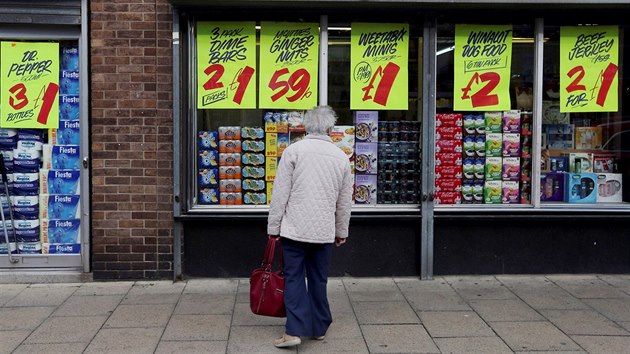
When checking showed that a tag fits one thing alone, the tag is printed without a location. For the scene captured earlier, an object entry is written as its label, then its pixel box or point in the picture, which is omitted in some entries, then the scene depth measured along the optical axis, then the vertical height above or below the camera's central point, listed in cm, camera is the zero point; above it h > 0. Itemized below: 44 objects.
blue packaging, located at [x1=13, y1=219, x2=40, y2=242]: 718 -73
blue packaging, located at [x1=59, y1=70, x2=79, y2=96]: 703 +79
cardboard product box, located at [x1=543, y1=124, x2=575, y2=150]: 747 +26
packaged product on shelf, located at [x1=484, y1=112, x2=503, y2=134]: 734 +41
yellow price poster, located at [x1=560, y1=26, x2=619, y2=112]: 722 +97
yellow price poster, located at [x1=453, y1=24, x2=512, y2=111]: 715 +96
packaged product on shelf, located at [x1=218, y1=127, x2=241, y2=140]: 720 +28
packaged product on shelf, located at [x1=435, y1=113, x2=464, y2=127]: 728 +42
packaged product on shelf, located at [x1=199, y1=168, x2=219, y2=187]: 719 -18
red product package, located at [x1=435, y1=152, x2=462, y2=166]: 735 +1
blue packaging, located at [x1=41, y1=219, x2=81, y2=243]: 720 -73
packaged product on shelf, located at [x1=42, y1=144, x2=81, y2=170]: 712 +2
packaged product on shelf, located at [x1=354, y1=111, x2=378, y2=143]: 724 +36
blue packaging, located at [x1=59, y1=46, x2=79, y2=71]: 704 +102
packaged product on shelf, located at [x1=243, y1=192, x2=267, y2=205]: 724 -41
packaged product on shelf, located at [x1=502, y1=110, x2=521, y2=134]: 734 +42
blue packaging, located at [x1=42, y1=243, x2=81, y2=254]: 720 -92
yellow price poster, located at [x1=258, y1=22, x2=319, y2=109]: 705 +100
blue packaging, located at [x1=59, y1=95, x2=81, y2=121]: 705 +52
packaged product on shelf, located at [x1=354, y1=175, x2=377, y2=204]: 731 -32
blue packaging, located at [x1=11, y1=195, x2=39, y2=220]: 716 -49
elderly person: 498 -39
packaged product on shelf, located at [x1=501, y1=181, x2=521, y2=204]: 739 -34
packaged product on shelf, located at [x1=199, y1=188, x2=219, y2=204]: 720 -38
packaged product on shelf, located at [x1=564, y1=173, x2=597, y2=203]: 748 -28
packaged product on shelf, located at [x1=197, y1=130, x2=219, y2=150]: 716 +20
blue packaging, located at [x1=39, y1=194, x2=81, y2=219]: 717 -48
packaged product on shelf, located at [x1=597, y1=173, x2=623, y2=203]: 753 -30
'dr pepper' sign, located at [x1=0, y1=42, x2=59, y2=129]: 695 +75
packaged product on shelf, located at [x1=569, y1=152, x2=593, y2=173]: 754 -2
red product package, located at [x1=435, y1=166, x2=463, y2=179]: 736 -12
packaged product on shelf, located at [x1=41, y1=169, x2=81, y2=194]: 715 -23
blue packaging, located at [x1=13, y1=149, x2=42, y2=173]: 711 -1
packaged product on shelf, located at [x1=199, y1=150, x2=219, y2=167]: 718 +3
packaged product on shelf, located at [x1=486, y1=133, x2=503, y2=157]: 738 +16
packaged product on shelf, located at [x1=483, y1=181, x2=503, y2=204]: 739 -34
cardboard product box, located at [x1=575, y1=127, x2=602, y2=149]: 755 +26
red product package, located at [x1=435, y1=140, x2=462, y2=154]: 734 +15
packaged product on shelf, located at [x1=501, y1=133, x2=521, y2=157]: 738 +16
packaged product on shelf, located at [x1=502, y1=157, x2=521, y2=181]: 740 -9
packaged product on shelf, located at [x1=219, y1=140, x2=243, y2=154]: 721 +14
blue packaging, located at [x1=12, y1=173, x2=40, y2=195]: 715 -25
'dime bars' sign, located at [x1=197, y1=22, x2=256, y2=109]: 699 +96
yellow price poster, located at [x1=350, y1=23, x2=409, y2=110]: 709 +100
